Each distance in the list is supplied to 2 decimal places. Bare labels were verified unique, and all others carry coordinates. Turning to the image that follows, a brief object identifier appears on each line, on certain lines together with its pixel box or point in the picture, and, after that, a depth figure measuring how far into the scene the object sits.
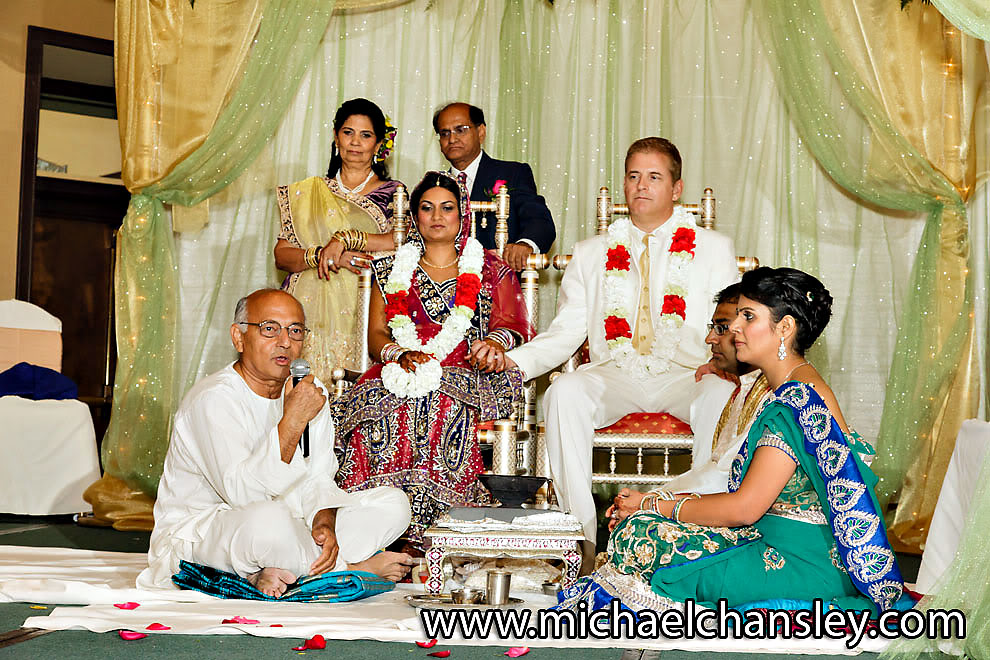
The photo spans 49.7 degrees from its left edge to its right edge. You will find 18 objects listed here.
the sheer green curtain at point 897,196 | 4.91
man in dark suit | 5.16
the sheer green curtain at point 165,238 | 5.39
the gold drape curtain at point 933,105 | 4.87
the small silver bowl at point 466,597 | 3.29
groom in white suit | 4.48
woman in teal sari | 2.88
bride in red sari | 4.34
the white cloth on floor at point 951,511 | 3.48
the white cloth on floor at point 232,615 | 2.85
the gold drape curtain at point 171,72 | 5.55
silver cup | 3.25
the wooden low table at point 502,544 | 3.21
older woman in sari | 5.24
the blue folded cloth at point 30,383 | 6.12
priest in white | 3.41
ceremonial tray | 3.20
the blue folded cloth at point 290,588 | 3.38
